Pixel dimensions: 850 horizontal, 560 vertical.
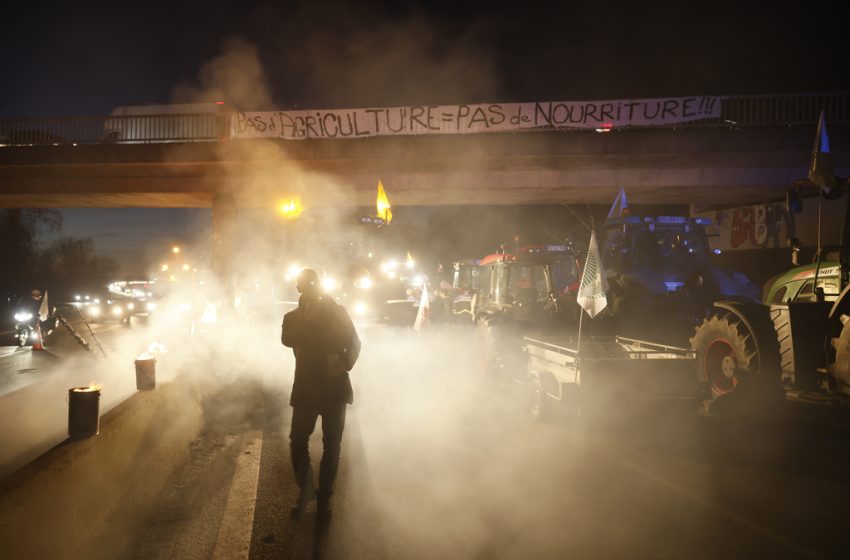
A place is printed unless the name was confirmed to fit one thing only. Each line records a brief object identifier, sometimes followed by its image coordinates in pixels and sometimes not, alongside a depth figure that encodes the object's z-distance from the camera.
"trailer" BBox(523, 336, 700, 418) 6.03
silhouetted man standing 4.32
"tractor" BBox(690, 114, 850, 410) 5.93
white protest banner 18.36
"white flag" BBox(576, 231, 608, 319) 6.41
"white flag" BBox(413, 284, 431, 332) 13.07
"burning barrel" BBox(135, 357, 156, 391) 6.24
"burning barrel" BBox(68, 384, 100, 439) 4.20
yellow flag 12.57
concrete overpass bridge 18.38
